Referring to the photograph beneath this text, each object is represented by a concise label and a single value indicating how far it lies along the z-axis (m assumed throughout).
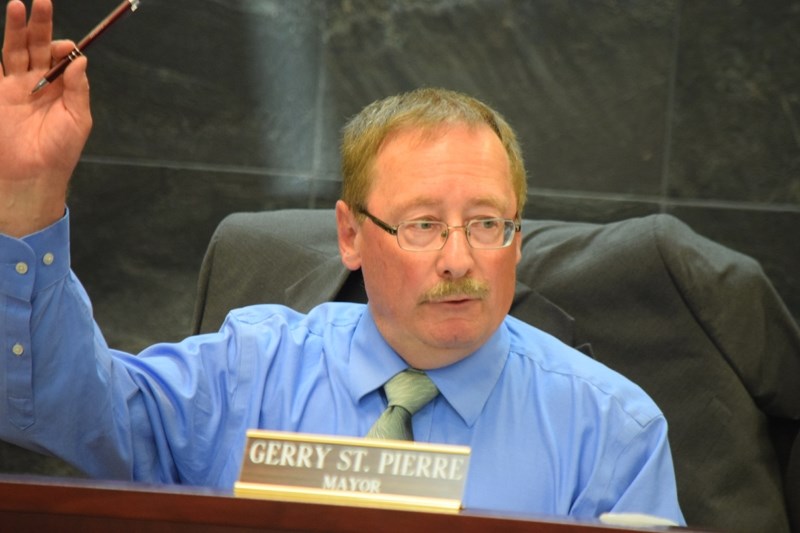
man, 3.25
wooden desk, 2.89
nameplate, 2.94
